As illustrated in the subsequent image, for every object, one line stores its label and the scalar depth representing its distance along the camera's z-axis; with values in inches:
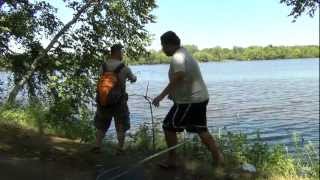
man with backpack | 189.3
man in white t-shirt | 169.5
